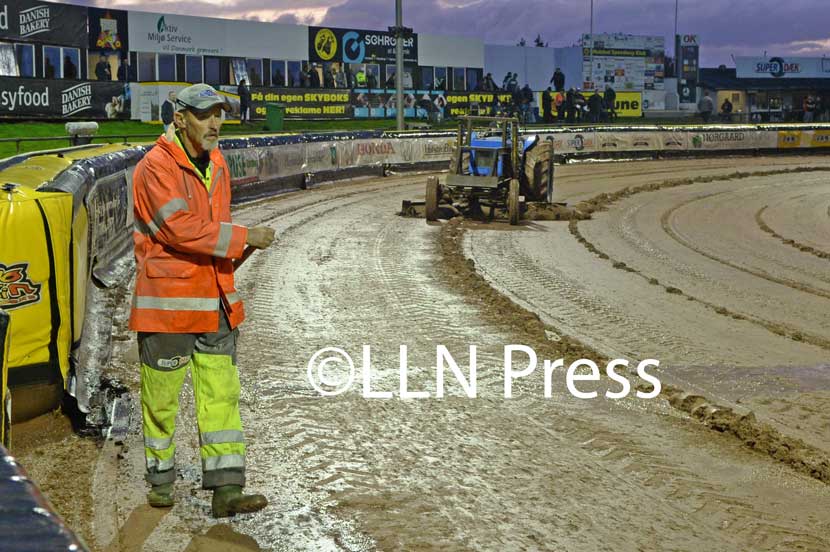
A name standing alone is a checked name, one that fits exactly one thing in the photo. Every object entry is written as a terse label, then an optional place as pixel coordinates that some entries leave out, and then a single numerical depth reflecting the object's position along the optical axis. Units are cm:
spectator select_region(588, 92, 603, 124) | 5178
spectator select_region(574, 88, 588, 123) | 5150
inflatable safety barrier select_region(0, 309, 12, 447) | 393
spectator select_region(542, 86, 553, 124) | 5219
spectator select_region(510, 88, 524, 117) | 5096
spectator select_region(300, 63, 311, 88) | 4522
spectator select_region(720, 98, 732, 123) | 5972
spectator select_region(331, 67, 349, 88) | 4631
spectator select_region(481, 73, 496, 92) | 5466
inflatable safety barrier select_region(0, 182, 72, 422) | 594
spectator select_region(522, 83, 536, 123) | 5156
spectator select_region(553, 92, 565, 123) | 5175
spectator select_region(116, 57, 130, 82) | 3828
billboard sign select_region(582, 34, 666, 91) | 7494
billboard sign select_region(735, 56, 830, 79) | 8519
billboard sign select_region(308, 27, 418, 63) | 4681
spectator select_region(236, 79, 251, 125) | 3908
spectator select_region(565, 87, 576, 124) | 5125
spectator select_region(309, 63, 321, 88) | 4544
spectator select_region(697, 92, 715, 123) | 5631
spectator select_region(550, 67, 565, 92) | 6121
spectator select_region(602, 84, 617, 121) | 5538
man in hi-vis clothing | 470
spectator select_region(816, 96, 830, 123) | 6015
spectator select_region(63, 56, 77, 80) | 3456
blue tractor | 1748
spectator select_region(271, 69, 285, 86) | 4509
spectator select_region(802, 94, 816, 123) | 5869
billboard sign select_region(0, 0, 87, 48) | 3156
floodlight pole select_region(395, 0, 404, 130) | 3136
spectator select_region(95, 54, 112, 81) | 3710
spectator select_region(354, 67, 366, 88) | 4725
